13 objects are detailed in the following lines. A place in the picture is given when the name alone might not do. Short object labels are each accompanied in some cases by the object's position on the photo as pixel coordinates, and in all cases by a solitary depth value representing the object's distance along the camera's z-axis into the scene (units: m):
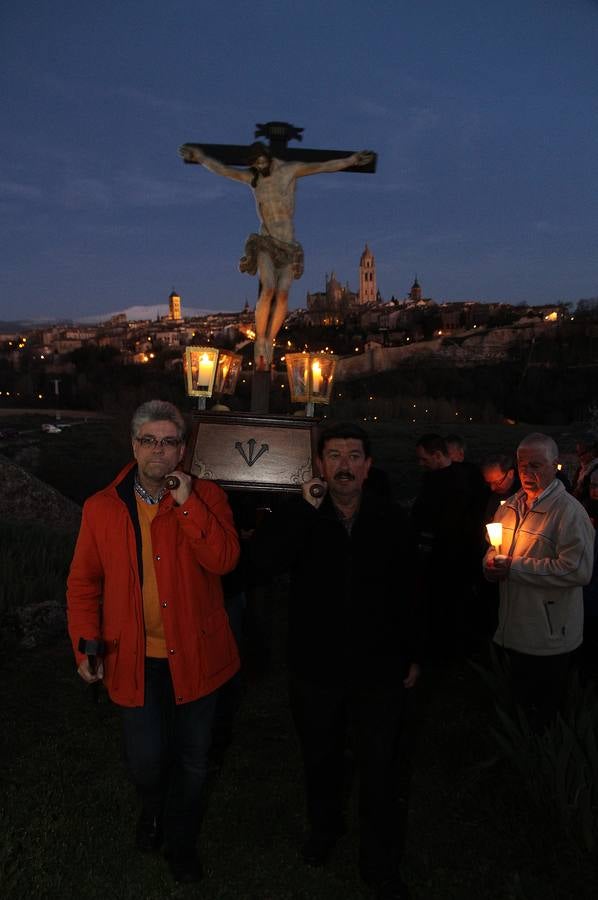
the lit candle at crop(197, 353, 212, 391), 5.66
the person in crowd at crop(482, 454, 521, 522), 6.19
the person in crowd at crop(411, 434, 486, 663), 5.98
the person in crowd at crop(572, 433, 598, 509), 6.40
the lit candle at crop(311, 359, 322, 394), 5.75
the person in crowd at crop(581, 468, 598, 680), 5.10
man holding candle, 3.88
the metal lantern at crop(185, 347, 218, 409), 5.66
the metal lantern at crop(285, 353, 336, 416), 5.75
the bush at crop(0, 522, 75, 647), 6.79
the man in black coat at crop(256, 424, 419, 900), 3.17
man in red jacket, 3.11
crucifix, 6.51
